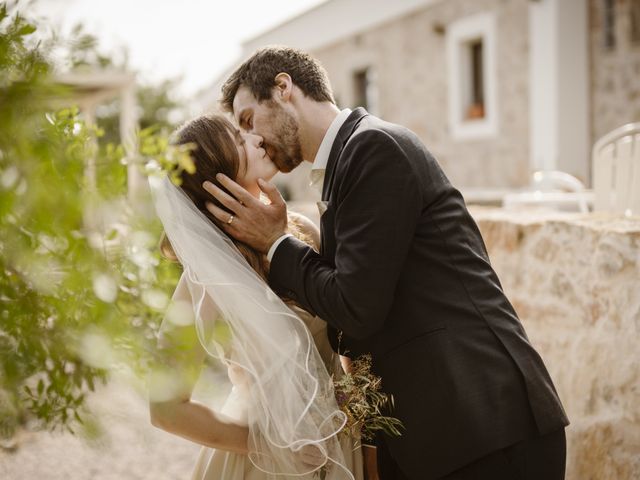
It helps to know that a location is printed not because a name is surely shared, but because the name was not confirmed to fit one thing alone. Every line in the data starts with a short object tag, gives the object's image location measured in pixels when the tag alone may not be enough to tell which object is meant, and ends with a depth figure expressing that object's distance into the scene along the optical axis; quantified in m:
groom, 1.68
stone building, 9.77
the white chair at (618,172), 3.58
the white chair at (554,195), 5.70
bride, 1.88
